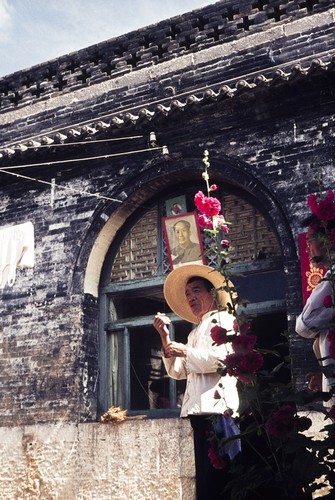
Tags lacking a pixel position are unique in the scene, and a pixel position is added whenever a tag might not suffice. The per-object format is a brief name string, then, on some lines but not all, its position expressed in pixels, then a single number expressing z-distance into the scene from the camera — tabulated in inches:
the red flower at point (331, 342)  121.6
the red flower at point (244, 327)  131.2
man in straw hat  178.2
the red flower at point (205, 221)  145.3
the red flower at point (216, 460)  133.4
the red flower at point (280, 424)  119.4
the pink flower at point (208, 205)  145.3
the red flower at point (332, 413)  116.7
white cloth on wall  310.3
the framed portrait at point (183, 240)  297.8
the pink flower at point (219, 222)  148.3
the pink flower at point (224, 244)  145.6
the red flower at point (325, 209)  128.4
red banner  253.8
